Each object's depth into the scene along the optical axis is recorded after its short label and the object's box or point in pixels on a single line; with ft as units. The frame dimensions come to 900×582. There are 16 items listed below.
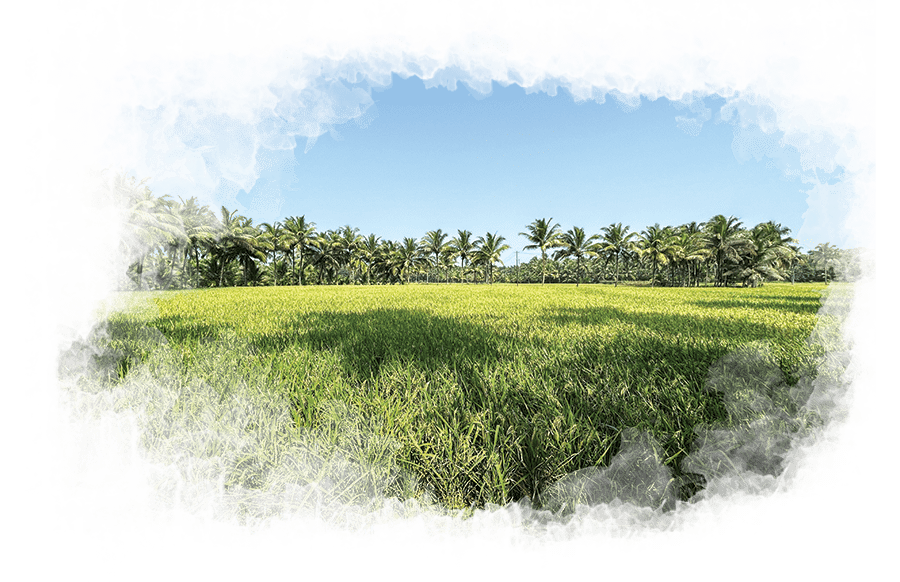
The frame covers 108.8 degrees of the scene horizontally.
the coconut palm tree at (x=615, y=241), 140.56
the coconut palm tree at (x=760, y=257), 106.93
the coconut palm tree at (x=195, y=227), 96.94
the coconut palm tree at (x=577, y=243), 145.18
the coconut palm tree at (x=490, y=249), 161.68
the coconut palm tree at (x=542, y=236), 144.87
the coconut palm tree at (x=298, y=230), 146.00
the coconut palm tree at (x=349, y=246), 169.79
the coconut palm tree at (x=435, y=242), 177.78
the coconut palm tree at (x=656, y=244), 130.31
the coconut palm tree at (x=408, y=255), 187.52
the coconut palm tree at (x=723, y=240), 106.83
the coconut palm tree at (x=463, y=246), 179.35
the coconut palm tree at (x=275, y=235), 139.74
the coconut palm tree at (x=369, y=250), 175.61
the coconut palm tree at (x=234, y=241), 118.21
